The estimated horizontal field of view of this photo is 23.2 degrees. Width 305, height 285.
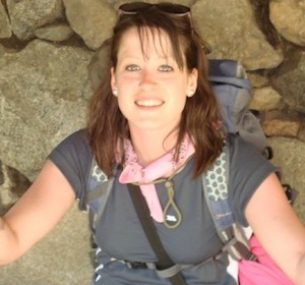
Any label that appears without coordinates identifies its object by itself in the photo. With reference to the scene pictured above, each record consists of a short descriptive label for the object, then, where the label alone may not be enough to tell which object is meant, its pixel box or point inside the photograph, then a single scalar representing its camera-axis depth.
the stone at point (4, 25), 2.50
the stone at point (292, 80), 2.33
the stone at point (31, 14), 2.44
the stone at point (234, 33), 2.32
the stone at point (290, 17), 2.25
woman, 1.86
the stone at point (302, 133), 2.41
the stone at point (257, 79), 2.39
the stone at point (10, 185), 2.69
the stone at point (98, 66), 2.43
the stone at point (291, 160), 2.43
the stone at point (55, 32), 2.48
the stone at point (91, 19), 2.40
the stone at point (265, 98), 2.40
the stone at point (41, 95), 2.50
